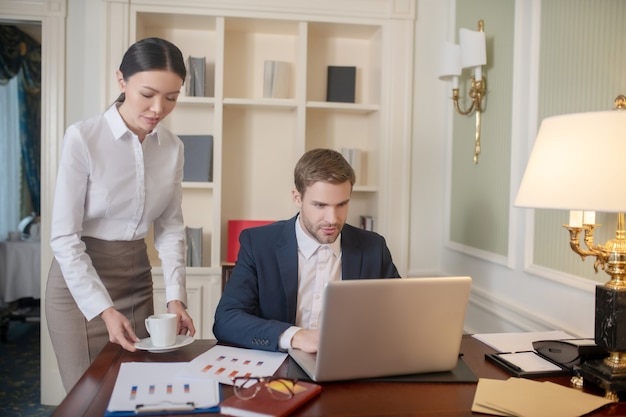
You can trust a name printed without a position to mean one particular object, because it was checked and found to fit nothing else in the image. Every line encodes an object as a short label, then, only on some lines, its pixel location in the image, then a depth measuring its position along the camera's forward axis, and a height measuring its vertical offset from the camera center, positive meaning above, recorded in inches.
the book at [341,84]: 132.6 +20.9
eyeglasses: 46.8 -17.1
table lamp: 50.0 -0.3
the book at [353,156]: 131.5 +4.8
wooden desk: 45.6 -17.9
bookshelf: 123.3 +15.3
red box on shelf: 128.3 -12.3
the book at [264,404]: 44.1 -17.4
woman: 64.5 -5.2
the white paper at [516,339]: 64.3 -17.9
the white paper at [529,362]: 56.3 -17.6
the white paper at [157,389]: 45.7 -17.6
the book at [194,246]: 126.1 -15.2
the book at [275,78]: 128.4 +21.1
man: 68.6 -9.7
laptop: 49.6 -12.9
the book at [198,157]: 125.9 +3.6
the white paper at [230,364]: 52.6 -17.7
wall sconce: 100.9 +20.6
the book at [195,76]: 124.6 +20.6
